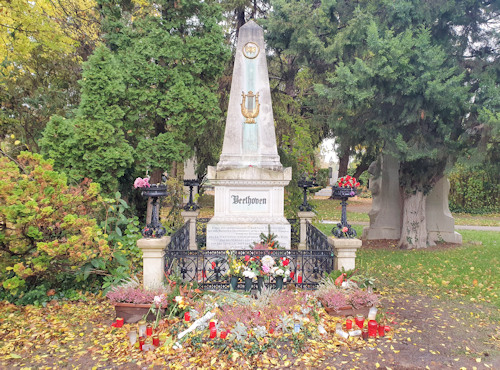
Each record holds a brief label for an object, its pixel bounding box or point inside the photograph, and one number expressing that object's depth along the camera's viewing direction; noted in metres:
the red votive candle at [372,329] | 4.32
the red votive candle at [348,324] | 4.39
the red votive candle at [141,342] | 3.98
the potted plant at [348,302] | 4.80
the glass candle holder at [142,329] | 4.28
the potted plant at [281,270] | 5.39
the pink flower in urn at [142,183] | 5.40
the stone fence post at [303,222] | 8.92
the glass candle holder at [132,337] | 4.09
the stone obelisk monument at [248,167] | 7.04
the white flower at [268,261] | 5.38
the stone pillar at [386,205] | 11.56
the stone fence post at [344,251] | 5.47
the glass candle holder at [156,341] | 4.06
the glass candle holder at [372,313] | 4.69
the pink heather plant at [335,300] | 4.79
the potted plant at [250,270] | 5.32
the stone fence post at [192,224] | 8.76
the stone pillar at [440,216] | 11.15
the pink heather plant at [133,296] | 4.76
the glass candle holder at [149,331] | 4.19
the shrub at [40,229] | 4.79
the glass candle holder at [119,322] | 4.57
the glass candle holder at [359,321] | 4.38
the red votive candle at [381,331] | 4.38
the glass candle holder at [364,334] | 4.29
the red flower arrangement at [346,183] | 5.74
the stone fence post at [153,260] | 5.20
